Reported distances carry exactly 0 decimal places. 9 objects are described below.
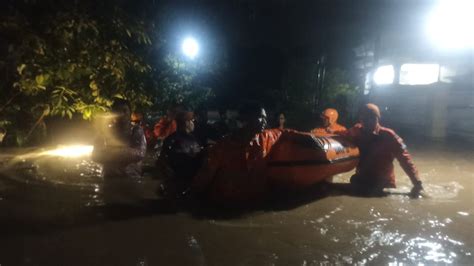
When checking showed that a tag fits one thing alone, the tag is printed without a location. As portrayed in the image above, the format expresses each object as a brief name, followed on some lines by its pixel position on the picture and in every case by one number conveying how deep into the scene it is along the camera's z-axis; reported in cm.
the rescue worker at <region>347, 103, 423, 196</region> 625
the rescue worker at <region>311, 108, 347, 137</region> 897
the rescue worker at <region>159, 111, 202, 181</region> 651
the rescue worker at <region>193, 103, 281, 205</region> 521
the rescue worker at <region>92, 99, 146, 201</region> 609
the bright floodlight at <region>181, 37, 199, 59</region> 1241
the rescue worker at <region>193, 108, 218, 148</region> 851
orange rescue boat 576
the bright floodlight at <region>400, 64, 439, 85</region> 1462
